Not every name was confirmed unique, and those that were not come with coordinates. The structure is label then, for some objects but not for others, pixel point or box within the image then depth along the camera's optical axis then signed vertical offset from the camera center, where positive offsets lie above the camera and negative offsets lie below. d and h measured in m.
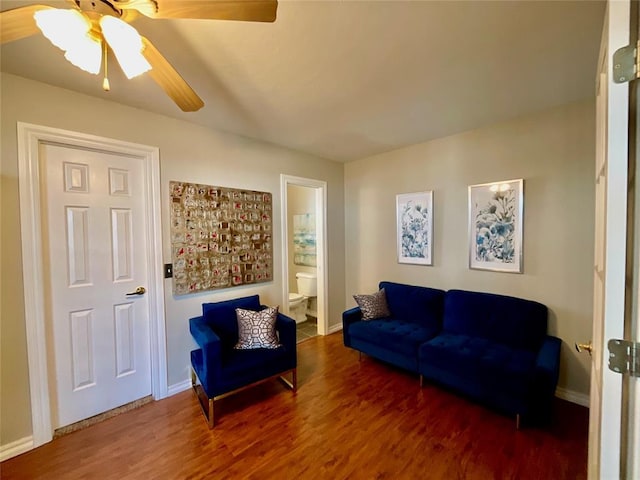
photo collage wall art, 2.42 -0.03
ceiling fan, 0.93 +0.78
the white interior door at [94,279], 1.91 -0.34
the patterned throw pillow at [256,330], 2.28 -0.83
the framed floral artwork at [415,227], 3.09 +0.06
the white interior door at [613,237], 0.80 -0.02
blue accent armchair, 1.96 -0.99
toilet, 4.11 -0.97
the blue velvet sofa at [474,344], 1.86 -0.97
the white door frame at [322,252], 3.69 -0.26
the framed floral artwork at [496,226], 2.46 +0.05
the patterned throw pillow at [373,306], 3.00 -0.83
